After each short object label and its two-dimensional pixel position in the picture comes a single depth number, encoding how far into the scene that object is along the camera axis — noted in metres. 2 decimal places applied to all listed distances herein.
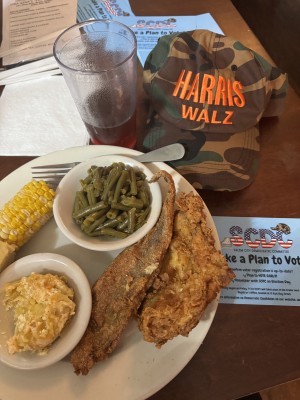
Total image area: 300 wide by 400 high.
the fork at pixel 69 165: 0.36
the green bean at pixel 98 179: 0.33
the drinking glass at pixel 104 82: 0.37
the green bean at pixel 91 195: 0.33
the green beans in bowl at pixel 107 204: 0.32
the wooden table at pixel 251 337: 0.28
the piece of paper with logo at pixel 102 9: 0.54
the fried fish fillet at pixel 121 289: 0.28
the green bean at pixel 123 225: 0.32
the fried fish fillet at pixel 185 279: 0.26
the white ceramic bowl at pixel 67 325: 0.27
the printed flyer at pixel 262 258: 0.32
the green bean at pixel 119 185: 0.33
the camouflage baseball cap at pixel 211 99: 0.39
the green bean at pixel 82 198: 0.33
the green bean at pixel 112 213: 0.32
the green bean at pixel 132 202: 0.32
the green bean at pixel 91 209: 0.32
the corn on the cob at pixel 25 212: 0.32
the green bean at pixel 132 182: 0.33
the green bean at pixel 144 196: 0.33
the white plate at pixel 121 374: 0.27
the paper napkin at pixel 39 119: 0.42
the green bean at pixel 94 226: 0.32
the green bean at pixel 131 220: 0.32
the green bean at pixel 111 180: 0.33
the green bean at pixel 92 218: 0.32
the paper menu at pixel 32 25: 0.50
